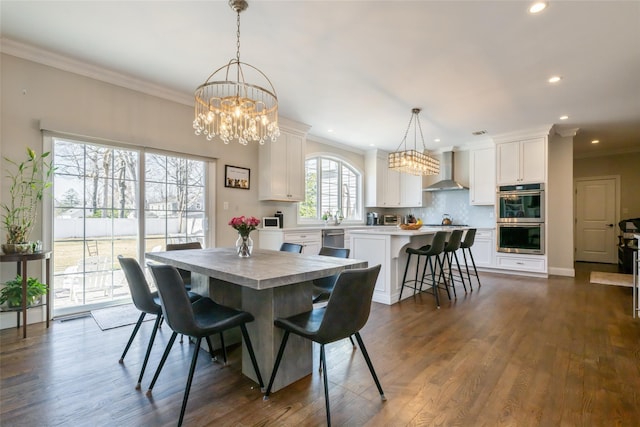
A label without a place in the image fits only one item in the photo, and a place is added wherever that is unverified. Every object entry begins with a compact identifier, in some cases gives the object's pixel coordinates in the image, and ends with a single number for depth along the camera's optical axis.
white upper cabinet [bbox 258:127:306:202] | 4.95
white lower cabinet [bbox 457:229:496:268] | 5.89
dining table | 1.75
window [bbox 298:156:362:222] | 6.22
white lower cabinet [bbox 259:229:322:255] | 4.77
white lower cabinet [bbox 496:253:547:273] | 5.36
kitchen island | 3.77
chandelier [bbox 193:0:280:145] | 2.43
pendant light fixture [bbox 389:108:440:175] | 4.30
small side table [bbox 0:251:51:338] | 2.63
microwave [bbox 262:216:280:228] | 5.08
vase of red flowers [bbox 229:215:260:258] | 2.41
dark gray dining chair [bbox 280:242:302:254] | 3.05
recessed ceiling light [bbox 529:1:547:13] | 2.23
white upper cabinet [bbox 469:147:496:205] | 6.14
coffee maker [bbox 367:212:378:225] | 7.28
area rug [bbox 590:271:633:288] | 4.88
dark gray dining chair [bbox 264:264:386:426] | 1.55
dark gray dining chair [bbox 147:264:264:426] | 1.61
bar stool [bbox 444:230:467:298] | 4.16
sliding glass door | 3.25
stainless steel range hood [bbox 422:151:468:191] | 6.58
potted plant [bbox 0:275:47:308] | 2.74
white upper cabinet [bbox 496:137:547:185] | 5.35
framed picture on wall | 4.56
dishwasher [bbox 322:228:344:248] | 5.43
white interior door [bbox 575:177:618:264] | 7.14
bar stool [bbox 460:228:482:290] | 4.61
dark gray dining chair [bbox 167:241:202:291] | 2.89
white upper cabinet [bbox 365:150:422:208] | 7.12
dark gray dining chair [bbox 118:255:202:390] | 2.01
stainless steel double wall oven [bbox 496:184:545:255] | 5.33
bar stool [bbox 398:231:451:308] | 3.73
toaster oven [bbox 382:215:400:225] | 7.54
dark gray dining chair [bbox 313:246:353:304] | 2.47
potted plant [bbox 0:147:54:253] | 2.79
